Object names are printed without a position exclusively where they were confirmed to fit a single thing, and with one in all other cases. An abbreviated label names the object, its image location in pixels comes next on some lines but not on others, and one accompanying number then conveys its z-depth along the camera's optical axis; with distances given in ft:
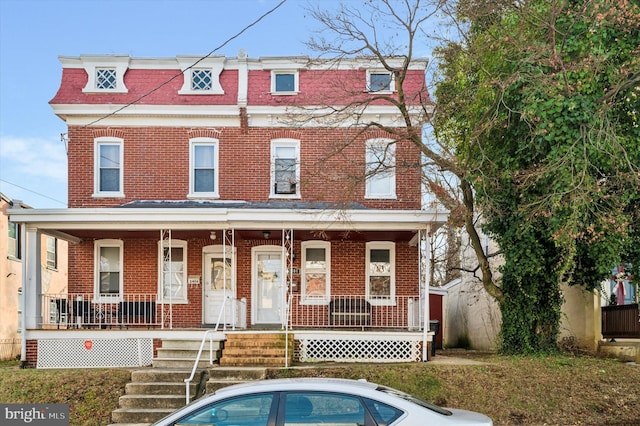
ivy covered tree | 38.93
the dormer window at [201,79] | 61.46
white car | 19.31
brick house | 57.93
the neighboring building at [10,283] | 70.85
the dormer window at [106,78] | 61.05
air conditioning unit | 59.98
